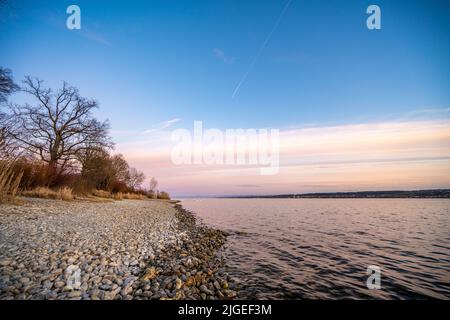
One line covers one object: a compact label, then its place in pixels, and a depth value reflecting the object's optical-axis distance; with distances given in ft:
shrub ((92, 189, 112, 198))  84.09
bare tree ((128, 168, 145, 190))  168.57
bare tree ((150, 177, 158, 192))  218.59
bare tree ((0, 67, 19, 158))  45.80
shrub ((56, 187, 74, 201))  51.40
